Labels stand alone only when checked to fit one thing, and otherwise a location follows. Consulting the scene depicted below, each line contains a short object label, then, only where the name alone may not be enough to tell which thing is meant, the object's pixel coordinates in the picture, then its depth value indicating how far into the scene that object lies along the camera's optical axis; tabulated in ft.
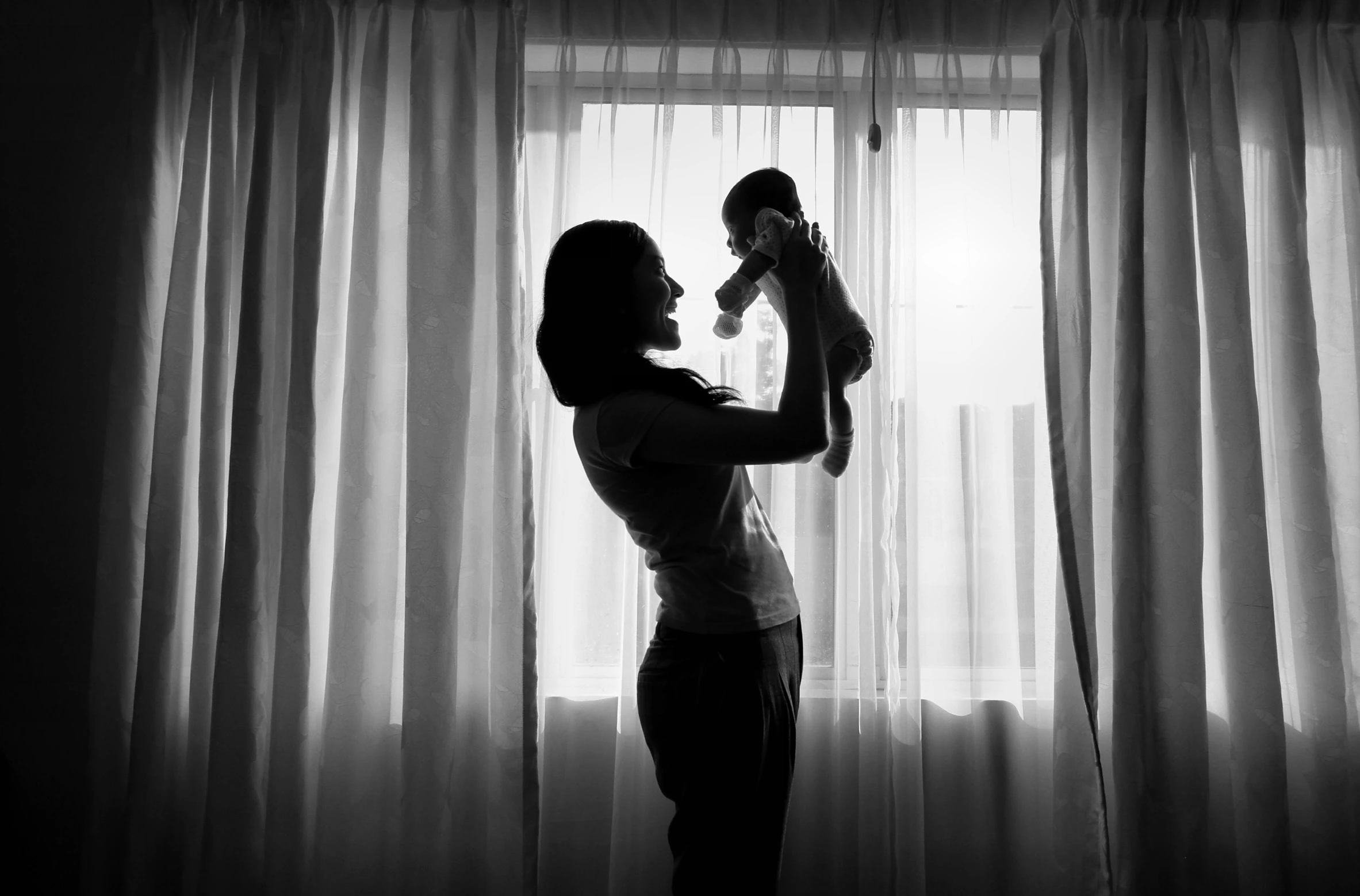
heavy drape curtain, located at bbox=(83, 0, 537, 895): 5.30
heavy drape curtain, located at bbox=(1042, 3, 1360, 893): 5.39
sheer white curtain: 5.57
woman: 3.17
